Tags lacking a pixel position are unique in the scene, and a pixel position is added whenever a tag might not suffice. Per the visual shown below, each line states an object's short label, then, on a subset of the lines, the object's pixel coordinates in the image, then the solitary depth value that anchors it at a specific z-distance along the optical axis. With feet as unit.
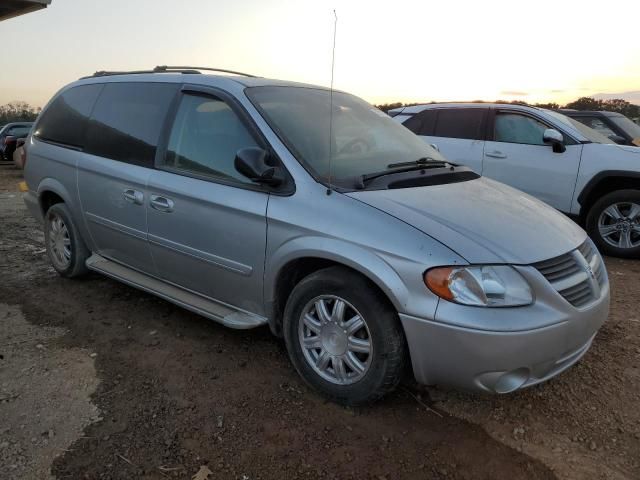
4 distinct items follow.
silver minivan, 8.21
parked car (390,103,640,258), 20.34
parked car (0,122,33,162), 60.49
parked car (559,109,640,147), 24.97
